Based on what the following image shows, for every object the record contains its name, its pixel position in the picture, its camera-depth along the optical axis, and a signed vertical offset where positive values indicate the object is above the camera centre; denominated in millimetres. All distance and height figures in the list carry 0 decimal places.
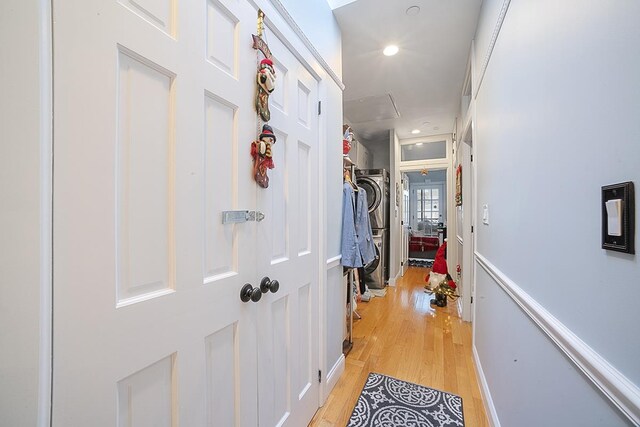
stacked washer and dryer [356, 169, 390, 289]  4086 +9
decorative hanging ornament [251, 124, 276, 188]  1043 +245
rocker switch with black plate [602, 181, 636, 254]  481 -4
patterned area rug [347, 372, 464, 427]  1518 -1219
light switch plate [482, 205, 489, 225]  1711 +5
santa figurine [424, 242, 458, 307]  3389 -924
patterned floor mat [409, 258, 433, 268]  6165 -1185
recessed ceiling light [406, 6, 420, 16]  1846 +1486
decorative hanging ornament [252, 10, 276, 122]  1044 +568
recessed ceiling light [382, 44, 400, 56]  2287 +1490
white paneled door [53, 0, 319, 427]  530 -21
